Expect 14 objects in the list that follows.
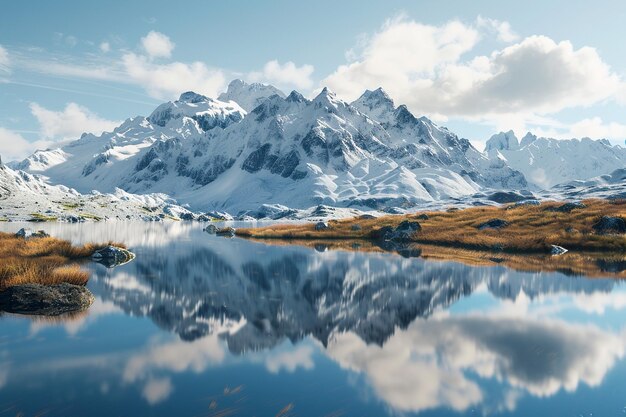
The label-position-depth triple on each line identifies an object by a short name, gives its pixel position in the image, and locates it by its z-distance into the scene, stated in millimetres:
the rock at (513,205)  98012
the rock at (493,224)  70938
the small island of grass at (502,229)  55625
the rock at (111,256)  45469
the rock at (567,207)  78375
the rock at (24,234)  58825
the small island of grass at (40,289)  24047
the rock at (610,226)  57766
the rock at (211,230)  111406
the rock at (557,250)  51506
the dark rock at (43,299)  23812
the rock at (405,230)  73750
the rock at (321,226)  91500
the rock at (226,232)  98631
